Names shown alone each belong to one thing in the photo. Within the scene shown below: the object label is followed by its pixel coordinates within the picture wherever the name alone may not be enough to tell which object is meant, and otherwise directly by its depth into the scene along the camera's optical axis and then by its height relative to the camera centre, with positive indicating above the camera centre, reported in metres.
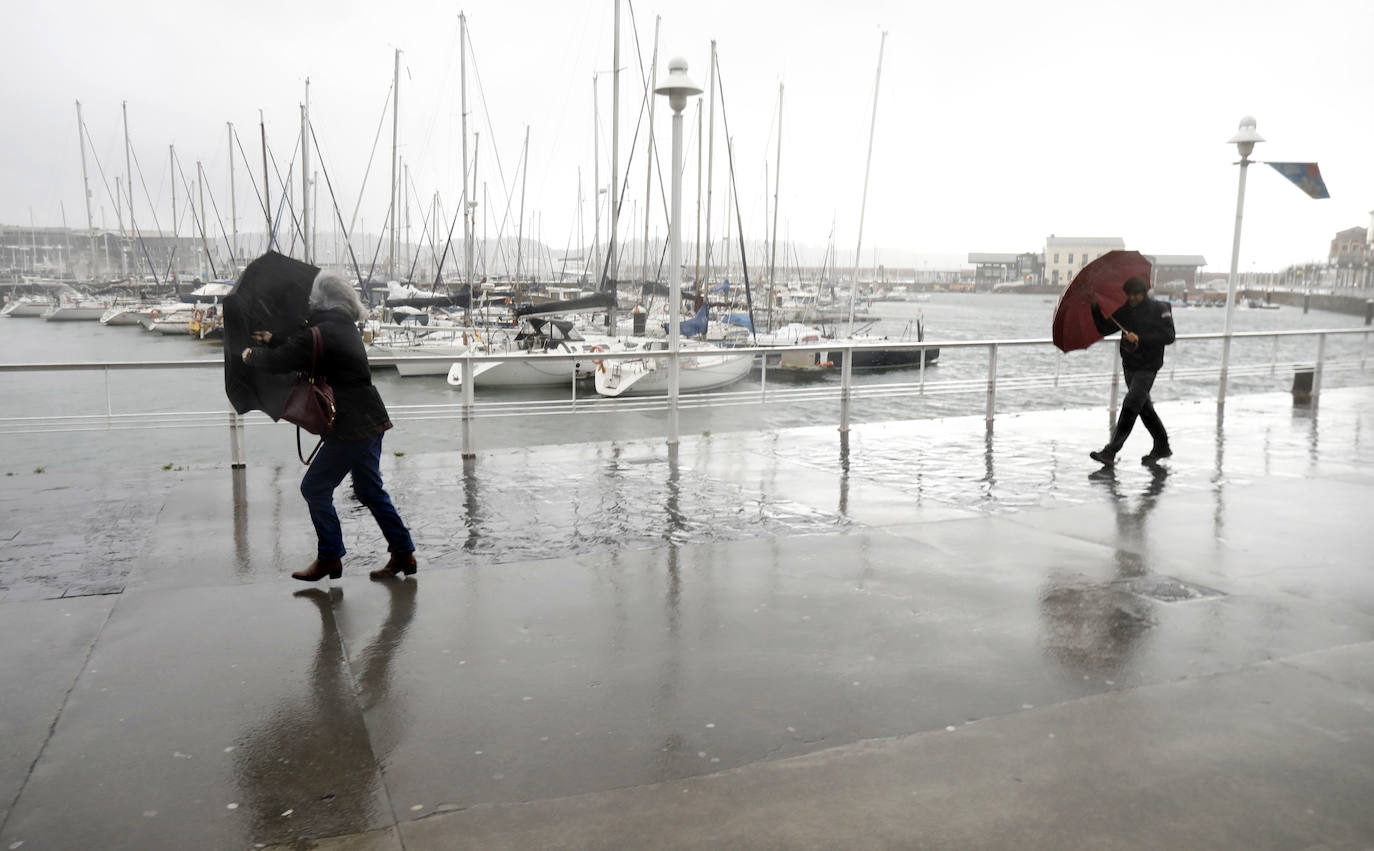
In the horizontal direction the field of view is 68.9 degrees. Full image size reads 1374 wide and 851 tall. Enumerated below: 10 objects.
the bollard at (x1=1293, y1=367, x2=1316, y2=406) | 14.59 -1.12
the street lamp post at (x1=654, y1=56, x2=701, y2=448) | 9.88 +0.70
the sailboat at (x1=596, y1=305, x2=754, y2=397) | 30.38 -2.47
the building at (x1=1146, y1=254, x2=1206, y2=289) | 187.16 +7.49
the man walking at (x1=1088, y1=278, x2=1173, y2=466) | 9.43 -0.34
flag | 14.40 +1.87
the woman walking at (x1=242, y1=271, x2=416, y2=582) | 5.50 -0.69
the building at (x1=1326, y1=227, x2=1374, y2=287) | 156.75 +8.27
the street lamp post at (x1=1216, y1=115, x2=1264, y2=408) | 13.73 +2.18
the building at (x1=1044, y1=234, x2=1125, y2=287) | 135.50 +7.57
